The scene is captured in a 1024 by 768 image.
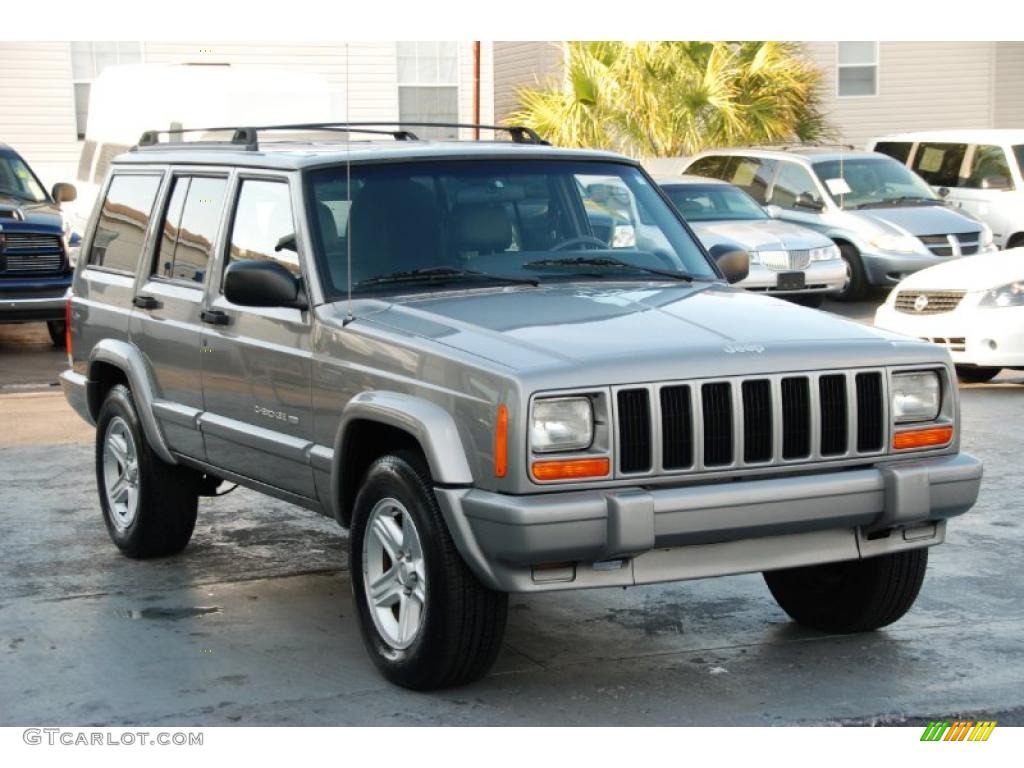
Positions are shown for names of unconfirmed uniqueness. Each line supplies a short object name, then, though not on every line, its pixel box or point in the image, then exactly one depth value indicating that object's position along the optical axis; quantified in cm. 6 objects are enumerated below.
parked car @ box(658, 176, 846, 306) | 1800
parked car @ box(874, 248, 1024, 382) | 1253
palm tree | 2495
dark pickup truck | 1630
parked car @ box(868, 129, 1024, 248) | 2109
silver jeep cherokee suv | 537
